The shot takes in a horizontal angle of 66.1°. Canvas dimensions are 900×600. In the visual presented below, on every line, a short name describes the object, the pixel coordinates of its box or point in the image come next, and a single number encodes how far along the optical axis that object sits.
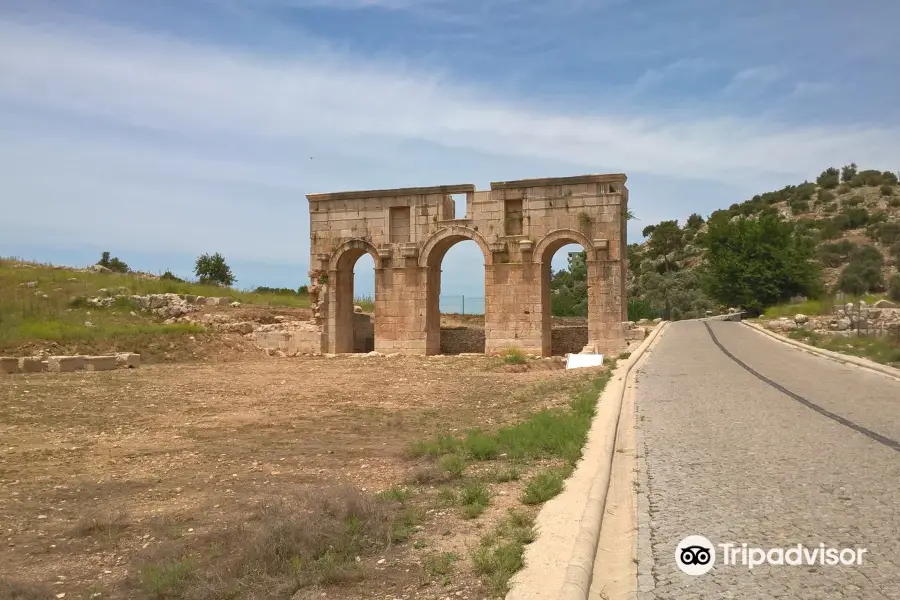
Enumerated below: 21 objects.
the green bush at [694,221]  76.94
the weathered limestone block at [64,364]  17.84
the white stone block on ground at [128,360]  18.92
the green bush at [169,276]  37.33
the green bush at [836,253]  55.69
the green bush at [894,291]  36.51
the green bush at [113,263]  48.47
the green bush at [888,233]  56.34
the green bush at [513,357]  19.41
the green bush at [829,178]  75.69
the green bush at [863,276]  46.88
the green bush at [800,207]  71.56
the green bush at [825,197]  71.32
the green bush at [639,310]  40.94
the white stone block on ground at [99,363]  18.16
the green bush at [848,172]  76.25
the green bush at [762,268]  36.72
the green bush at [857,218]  62.66
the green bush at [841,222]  62.62
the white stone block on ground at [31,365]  17.67
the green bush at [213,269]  51.41
